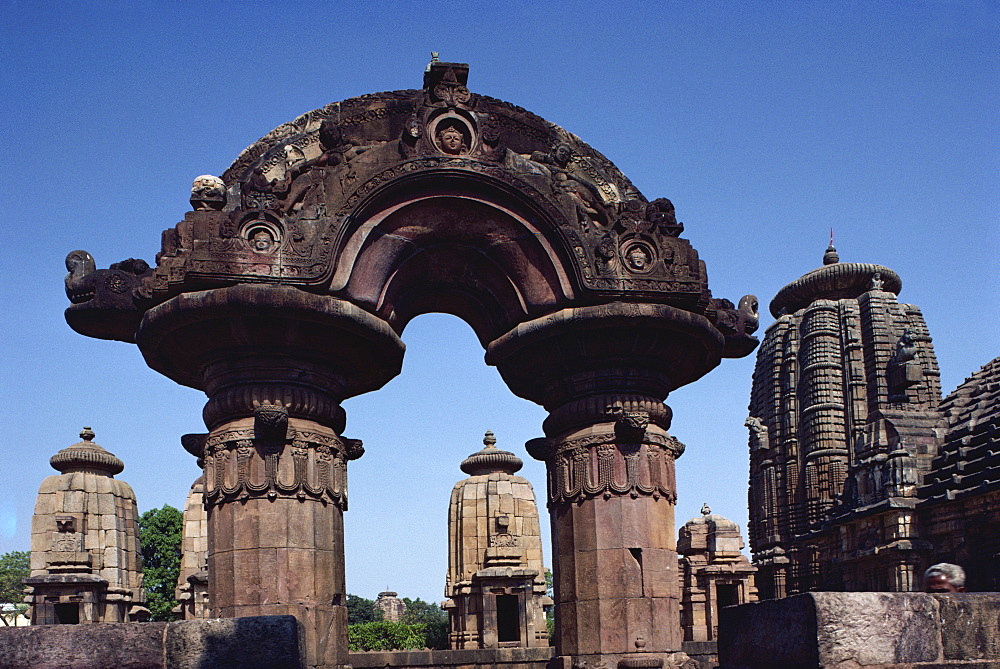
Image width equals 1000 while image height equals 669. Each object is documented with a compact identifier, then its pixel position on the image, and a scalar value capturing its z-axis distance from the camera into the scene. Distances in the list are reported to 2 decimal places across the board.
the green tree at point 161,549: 53.53
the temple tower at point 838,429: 34.47
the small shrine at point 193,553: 19.49
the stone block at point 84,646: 5.83
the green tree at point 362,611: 90.78
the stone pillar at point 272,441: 9.15
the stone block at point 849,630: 5.96
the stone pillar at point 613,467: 9.77
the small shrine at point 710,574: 36.09
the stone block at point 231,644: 6.06
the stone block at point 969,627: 6.27
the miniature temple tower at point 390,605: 91.12
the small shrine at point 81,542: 27.64
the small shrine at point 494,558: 27.52
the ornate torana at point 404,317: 9.30
